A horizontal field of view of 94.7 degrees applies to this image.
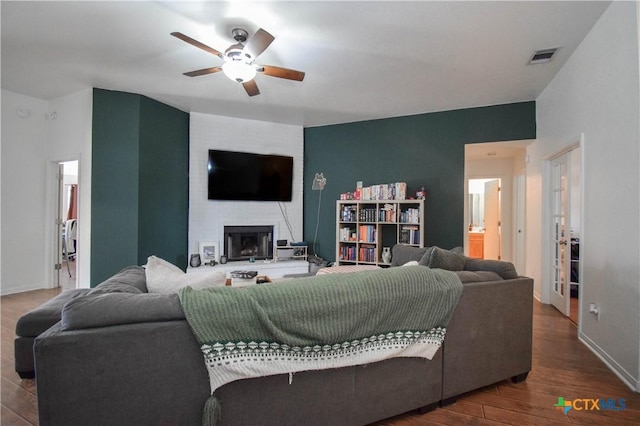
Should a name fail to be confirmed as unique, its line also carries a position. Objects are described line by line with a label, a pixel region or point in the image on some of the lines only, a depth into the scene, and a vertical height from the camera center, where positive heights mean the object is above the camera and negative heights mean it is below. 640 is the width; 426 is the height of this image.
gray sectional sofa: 1.14 -0.74
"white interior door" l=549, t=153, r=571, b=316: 3.34 -0.19
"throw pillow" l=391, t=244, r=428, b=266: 2.91 -0.39
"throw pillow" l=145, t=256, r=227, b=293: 1.63 -0.38
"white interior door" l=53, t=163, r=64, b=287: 4.50 -0.17
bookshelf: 4.40 -0.19
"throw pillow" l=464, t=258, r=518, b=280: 2.02 -0.36
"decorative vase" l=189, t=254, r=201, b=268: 4.53 -0.73
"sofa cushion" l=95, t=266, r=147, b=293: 1.57 -0.40
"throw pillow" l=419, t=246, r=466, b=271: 2.05 -0.31
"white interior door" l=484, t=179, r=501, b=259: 6.34 -0.06
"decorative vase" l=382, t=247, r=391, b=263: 4.46 -0.61
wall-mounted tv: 4.79 +0.64
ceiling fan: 2.18 +1.27
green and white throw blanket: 1.25 -0.50
